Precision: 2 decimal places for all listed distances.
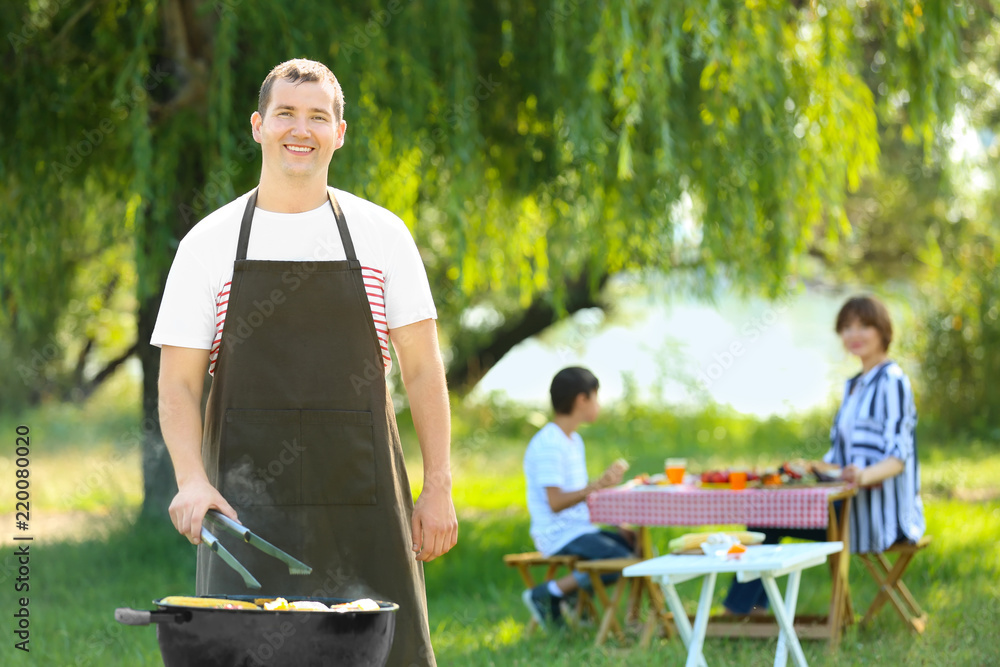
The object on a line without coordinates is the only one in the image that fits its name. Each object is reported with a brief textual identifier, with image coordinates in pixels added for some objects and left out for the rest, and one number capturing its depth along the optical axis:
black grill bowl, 4.56
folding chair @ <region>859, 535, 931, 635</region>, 11.36
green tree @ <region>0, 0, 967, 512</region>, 13.02
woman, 11.29
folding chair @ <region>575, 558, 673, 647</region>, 11.04
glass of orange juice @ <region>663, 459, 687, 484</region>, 11.70
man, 5.61
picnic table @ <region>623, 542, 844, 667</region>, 8.30
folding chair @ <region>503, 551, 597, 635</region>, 11.63
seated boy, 11.55
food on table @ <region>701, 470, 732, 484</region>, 11.48
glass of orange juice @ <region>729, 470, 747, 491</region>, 11.21
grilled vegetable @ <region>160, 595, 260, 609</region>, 4.70
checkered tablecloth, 10.66
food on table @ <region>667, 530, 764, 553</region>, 9.57
